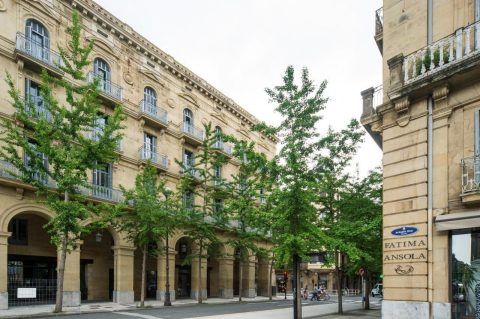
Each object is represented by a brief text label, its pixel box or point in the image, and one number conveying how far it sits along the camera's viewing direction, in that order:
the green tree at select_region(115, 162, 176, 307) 25.25
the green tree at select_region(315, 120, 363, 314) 18.29
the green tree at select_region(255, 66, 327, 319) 16.98
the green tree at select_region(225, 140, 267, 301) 29.08
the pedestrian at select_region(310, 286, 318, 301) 40.75
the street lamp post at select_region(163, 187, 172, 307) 26.66
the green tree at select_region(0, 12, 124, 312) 19.59
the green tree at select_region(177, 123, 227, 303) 29.12
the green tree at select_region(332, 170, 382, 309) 19.50
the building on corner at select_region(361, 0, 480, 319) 10.67
